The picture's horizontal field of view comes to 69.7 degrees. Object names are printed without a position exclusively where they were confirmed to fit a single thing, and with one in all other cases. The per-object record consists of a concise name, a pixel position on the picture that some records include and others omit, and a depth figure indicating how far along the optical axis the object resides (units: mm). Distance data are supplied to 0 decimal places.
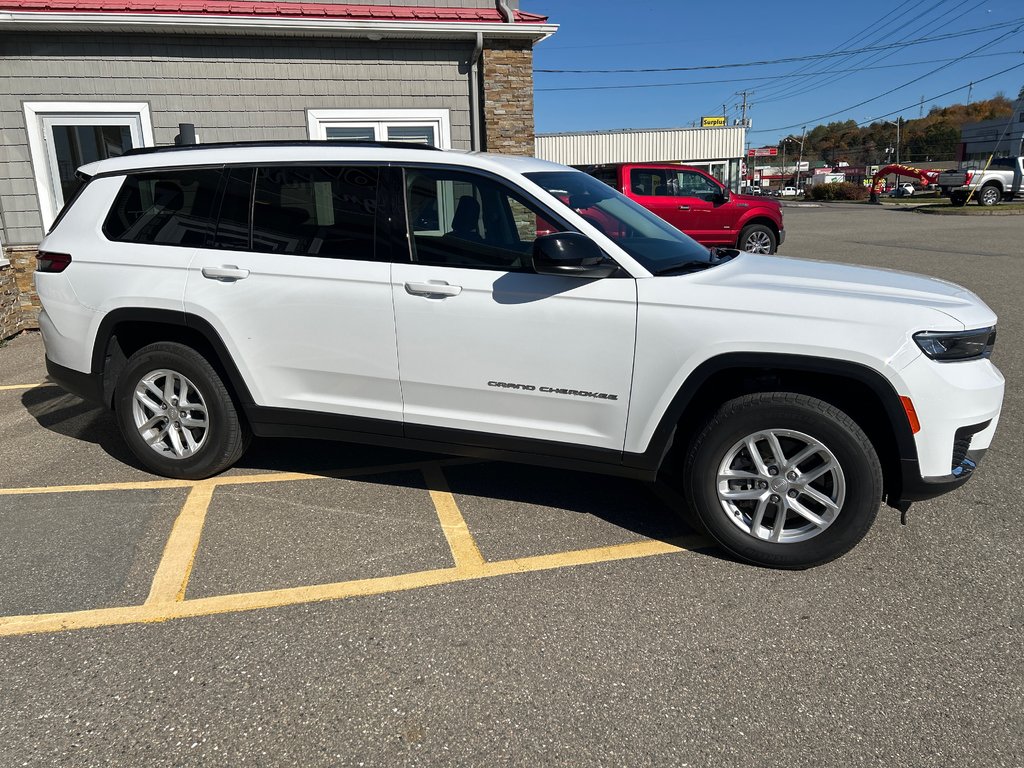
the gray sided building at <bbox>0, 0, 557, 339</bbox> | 8852
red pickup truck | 13625
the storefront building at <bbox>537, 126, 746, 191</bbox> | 46188
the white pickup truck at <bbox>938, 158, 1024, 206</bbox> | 35094
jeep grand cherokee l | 3119
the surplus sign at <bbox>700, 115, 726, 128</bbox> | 84688
